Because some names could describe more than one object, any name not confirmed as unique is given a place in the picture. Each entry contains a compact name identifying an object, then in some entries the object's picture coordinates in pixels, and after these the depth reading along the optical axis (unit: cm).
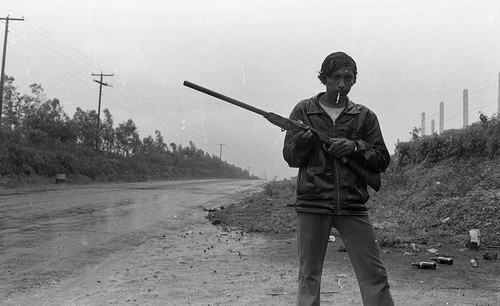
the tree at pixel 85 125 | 4153
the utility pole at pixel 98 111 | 4164
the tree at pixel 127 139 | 4649
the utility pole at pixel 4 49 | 2846
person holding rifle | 285
